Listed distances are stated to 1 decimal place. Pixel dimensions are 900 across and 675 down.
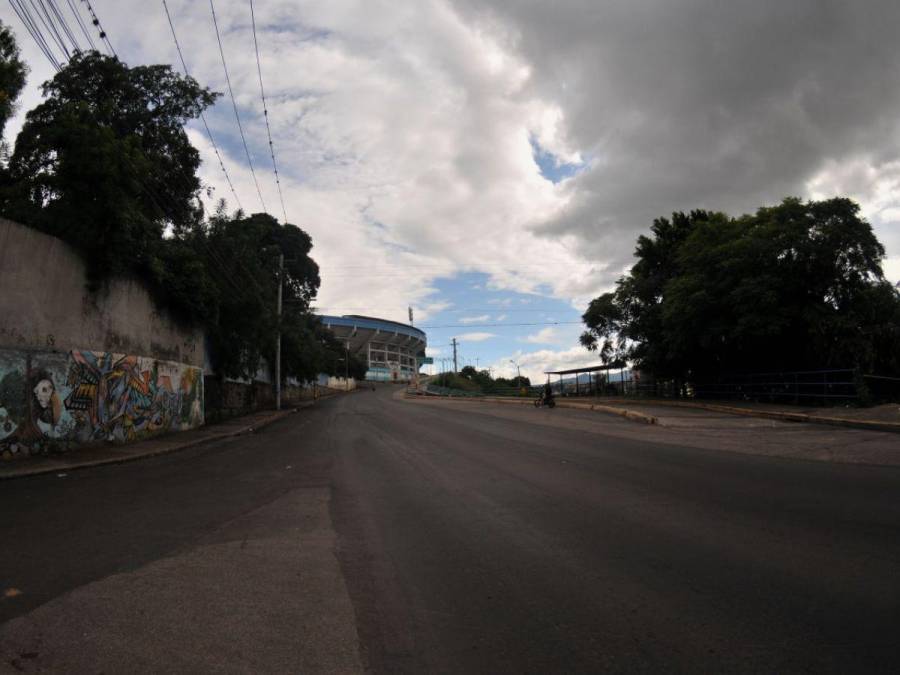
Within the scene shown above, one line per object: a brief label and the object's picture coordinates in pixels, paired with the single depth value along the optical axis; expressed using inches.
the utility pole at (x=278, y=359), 1422.2
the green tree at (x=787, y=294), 915.4
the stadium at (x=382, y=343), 5526.6
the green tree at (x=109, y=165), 542.3
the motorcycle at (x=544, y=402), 1359.5
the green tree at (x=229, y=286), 785.6
